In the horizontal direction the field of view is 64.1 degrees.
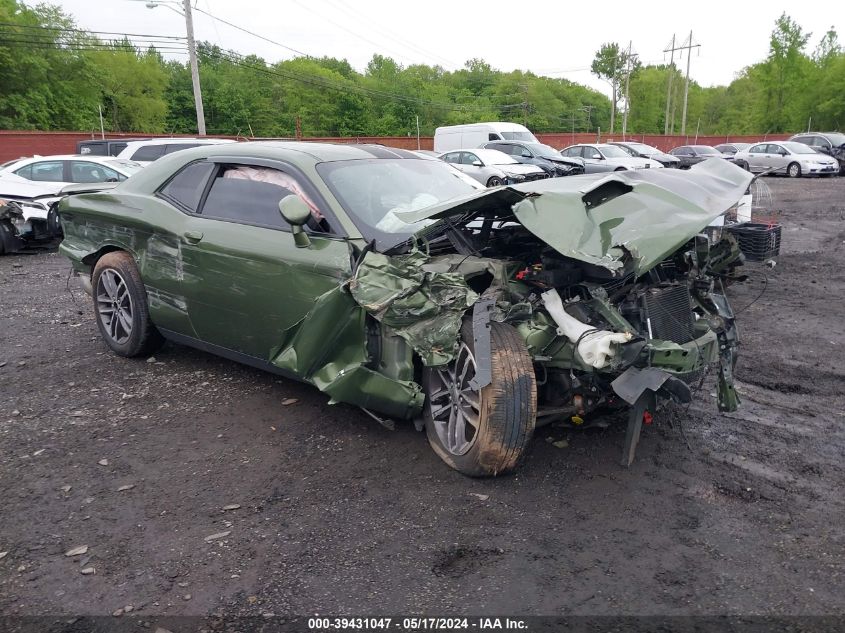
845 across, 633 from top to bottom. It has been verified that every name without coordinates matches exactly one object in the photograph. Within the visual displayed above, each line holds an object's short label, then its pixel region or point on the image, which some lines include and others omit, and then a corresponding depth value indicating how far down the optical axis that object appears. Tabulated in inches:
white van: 1010.7
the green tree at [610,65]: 3110.2
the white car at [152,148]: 624.7
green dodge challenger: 126.1
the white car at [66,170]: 476.4
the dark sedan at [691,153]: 1075.9
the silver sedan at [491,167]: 714.8
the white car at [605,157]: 880.9
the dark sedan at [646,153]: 989.3
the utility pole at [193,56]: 1117.1
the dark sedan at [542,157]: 787.6
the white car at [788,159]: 998.4
